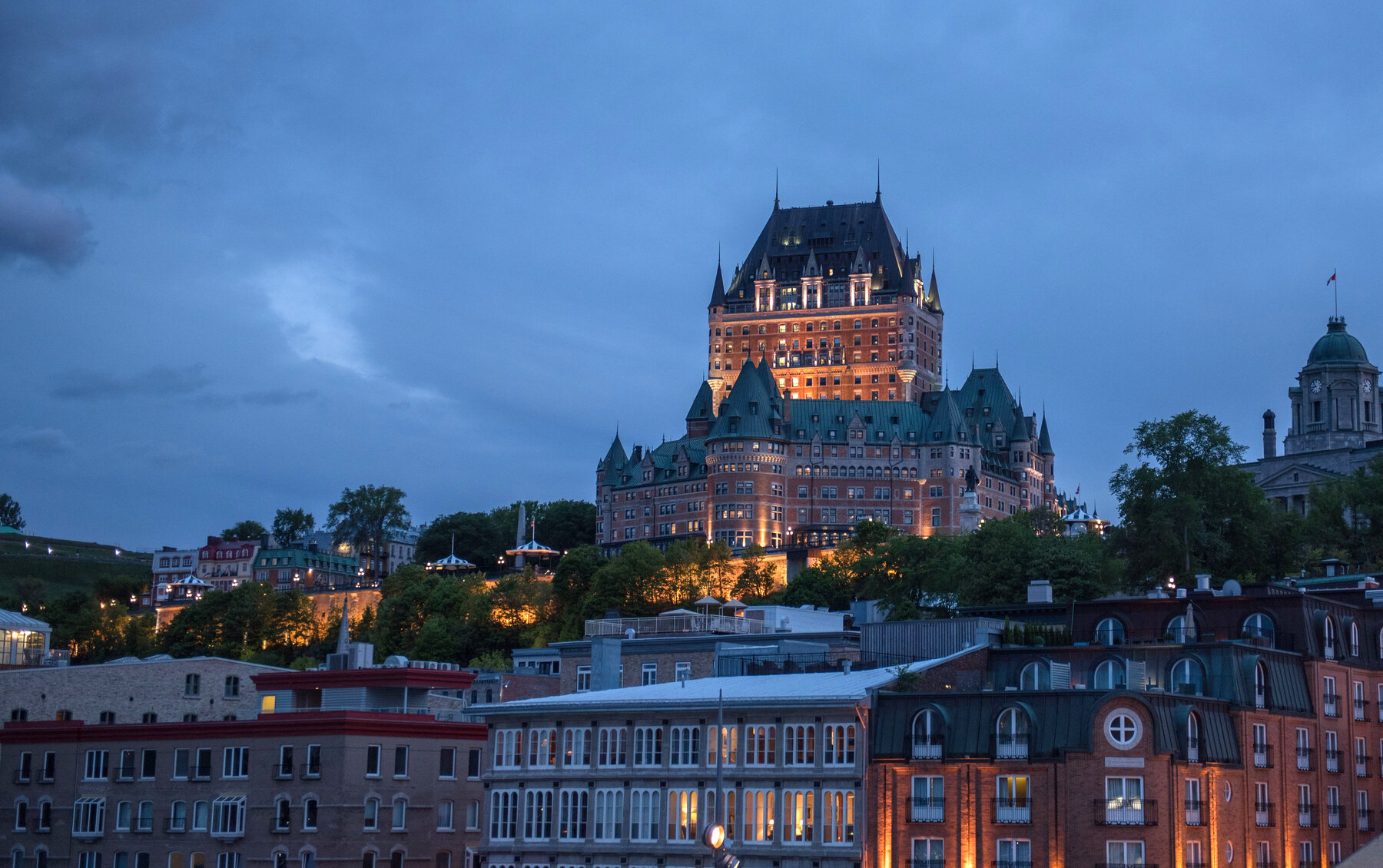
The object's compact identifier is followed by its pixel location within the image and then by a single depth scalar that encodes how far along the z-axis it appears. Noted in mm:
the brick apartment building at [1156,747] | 63500
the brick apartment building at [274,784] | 83125
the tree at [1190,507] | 126438
